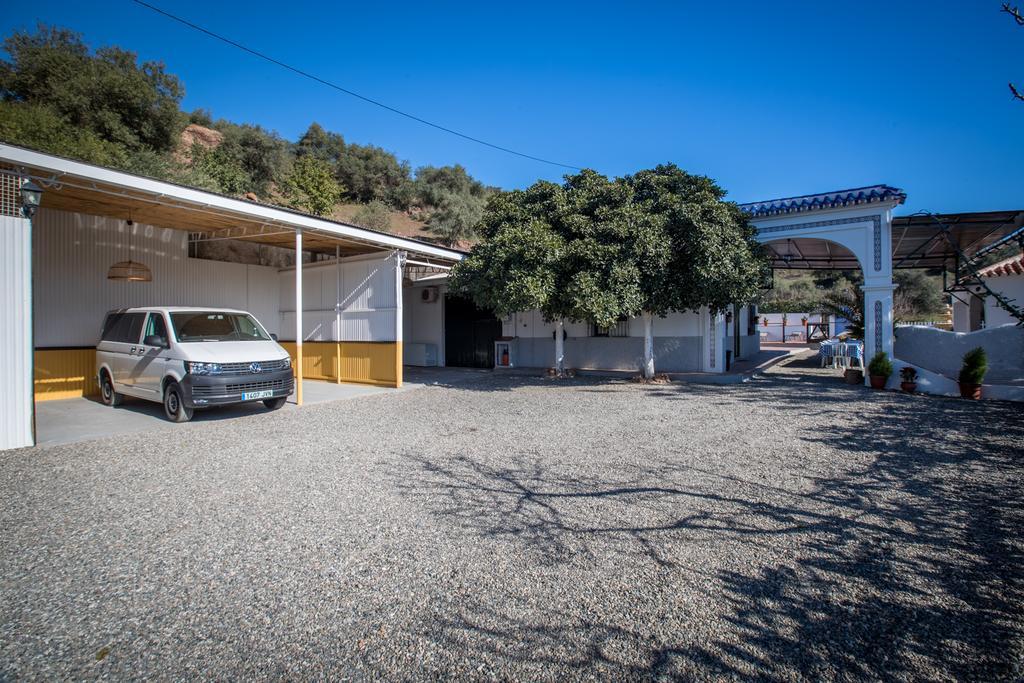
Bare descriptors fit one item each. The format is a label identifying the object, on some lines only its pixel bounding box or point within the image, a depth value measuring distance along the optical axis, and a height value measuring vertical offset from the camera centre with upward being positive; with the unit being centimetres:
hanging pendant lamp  1033 +145
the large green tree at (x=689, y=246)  1083 +207
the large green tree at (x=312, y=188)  3005 +980
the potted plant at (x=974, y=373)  996 -72
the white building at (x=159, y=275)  604 +152
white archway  1159 +260
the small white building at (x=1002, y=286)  1292 +140
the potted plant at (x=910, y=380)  1086 -93
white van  787 -34
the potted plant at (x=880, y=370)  1123 -74
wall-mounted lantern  581 +170
